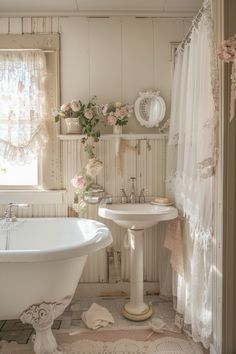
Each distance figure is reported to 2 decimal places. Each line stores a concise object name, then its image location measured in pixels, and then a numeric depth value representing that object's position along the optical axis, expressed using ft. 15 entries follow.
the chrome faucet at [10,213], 7.70
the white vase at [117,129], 8.20
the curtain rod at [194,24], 5.53
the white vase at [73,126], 8.13
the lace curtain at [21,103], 8.23
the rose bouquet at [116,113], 7.97
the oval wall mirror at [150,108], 8.35
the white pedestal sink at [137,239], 6.83
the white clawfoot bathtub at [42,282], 5.24
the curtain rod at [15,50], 8.24
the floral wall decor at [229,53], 4.51
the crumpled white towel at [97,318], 6.97
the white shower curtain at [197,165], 5.32
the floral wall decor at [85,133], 7.93
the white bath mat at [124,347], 6.12
